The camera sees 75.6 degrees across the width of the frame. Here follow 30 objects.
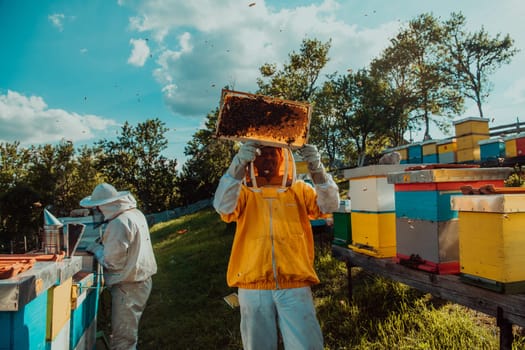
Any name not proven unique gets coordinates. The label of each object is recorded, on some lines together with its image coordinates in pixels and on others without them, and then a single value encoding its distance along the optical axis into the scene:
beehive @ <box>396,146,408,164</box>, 15.81
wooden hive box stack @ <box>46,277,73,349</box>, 1.90
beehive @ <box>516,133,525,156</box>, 9.53
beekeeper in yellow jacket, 2.07
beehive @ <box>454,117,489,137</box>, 11.66
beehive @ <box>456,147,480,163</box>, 11.66
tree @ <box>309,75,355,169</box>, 20.23
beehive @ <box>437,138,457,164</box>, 12.93
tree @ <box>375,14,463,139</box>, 22.86
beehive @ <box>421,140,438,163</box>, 13.93
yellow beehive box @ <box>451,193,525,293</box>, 1.97
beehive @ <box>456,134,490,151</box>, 11.66
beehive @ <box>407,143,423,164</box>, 14.80
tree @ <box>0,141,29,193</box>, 29.80
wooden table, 1.94
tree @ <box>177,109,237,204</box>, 26.66
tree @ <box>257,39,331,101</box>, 22.16
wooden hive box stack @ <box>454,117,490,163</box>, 11.66
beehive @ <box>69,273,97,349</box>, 2.45
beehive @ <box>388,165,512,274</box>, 2.49
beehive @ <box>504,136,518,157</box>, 9.81
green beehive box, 3.95
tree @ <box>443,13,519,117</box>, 23.86
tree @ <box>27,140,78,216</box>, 26.53
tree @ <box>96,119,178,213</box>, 32.34
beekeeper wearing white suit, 3.46
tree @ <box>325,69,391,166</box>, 19.09
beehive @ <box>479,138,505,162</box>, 10.30
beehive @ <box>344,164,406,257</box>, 3.28
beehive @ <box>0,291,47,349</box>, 1.46
